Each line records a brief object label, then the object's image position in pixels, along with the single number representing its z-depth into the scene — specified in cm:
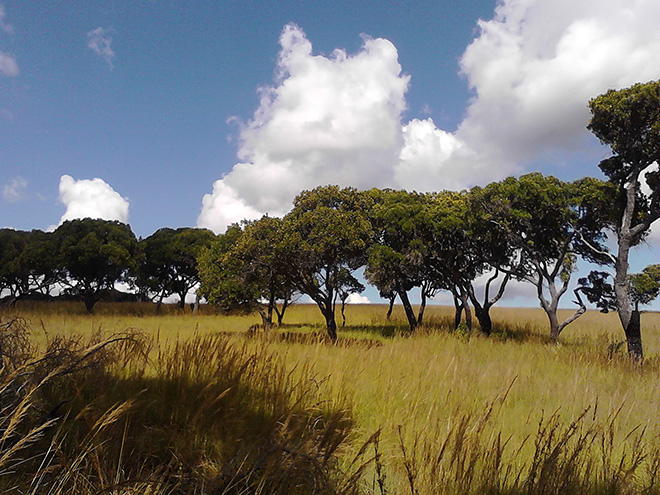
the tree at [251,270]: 1633
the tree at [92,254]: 3331
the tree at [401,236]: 1862
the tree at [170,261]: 3872
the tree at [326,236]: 1570
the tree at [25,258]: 3328
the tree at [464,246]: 1931
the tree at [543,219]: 1762
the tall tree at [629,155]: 1372
